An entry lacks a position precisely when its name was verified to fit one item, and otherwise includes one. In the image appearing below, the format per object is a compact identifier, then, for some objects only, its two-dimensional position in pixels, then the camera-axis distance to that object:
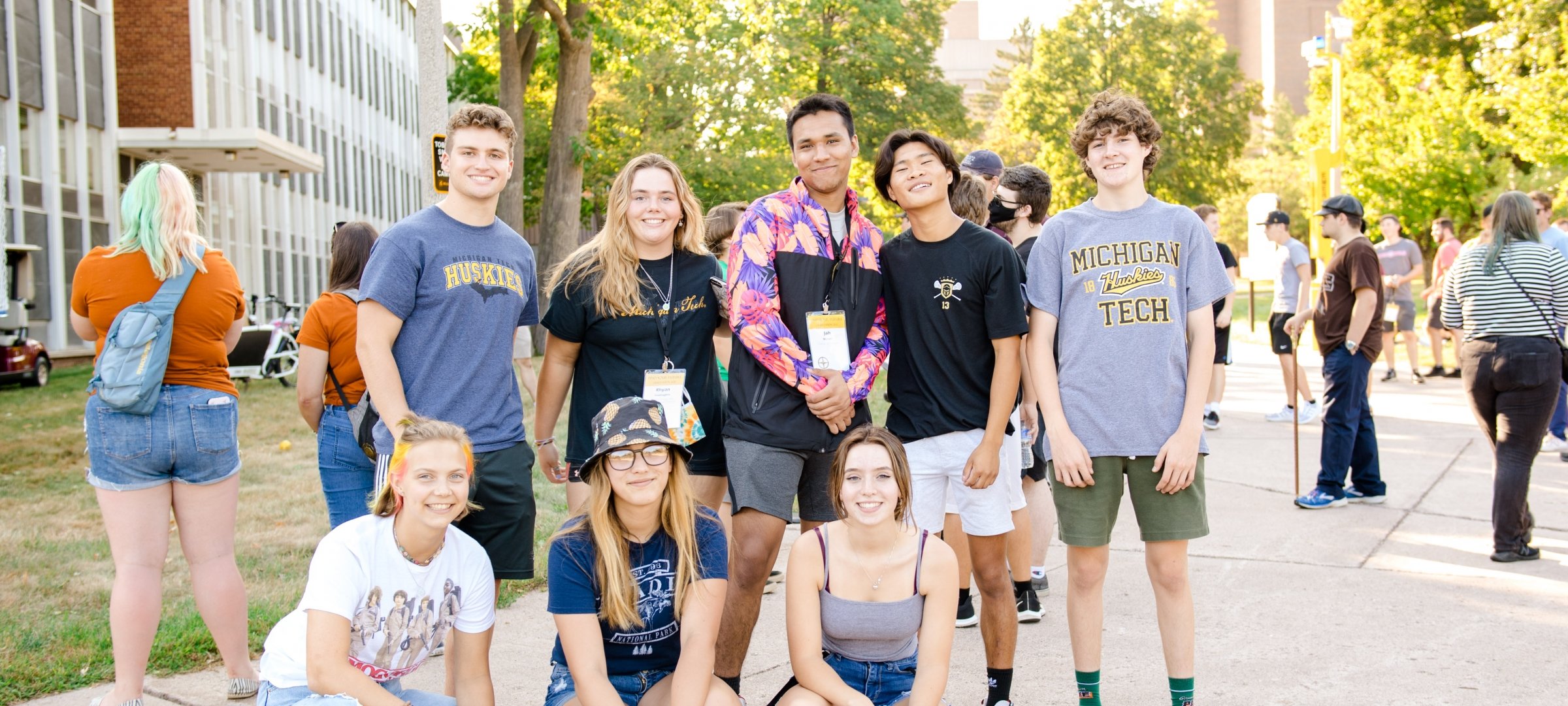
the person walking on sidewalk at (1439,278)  14.34
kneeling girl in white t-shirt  3.27
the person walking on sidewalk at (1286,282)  10.23
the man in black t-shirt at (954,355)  3.96
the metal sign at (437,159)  9.59
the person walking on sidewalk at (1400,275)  14.05
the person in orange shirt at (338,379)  4.46
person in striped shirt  5.88
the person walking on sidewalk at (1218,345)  9.53
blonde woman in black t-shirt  4.05
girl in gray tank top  3.53
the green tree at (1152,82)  44.84
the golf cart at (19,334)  16.84
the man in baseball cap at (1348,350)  7.26
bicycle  16.98
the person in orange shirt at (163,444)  4.02
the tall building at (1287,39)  94.06
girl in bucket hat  3.45
